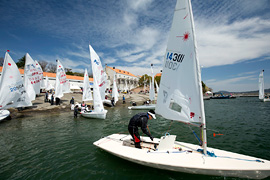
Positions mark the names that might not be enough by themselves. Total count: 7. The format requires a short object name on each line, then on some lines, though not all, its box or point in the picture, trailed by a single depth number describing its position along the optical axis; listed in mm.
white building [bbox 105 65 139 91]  68700
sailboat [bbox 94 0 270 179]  3943
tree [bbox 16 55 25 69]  49903
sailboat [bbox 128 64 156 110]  21391
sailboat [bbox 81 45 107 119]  13266
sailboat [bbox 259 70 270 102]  34772
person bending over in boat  5534
